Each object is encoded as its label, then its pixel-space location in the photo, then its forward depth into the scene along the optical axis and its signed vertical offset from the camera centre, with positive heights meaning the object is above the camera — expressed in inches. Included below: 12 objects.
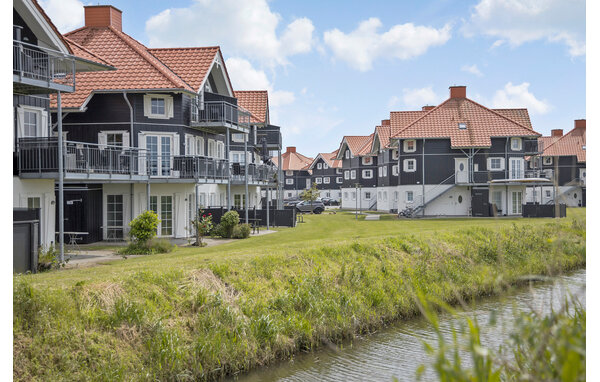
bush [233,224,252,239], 1016.9 -60.5
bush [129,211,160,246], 796.6 -40.5
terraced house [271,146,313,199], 3683.6 +134.9
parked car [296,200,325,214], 2192.4 -39.1
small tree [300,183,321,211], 2500.9 +10.2
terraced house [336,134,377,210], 2618.1 +120.1
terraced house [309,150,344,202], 3548.2 +138.3
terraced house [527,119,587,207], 2263.8 +164.8
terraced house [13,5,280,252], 1007.0 +133.6
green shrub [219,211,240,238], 1032.2 -44.3
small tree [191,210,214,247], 900.6 -49.9
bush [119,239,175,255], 791.1 -70.6
